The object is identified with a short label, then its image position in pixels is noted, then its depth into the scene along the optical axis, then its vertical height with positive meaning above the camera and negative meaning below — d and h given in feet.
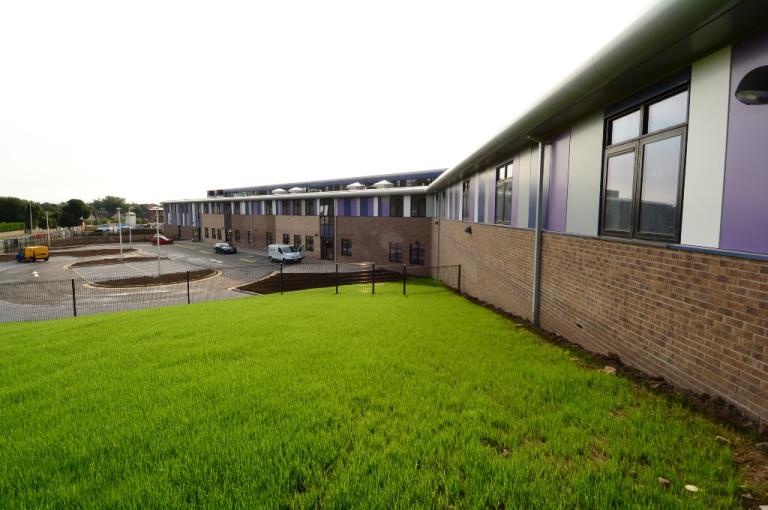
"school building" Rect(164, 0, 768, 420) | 12.29 +1.17
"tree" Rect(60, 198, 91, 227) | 299.58 +7.54
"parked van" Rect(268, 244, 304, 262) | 129.80 -9.88
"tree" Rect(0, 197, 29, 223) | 271.08 +8.93
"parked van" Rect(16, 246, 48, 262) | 132.67 -10.79
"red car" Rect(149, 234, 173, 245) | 206.44 -9.27
